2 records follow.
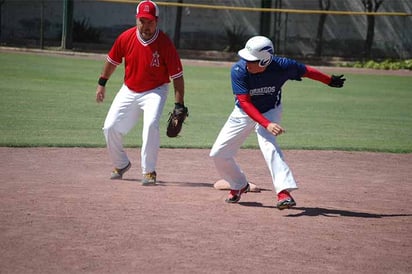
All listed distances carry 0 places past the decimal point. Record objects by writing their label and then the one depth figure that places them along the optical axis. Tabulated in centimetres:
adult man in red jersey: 1869
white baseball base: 1858
